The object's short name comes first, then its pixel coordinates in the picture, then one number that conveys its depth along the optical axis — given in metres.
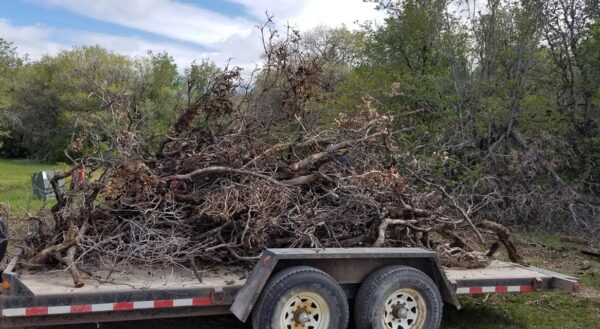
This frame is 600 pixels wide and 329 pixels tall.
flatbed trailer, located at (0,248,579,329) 4.09
